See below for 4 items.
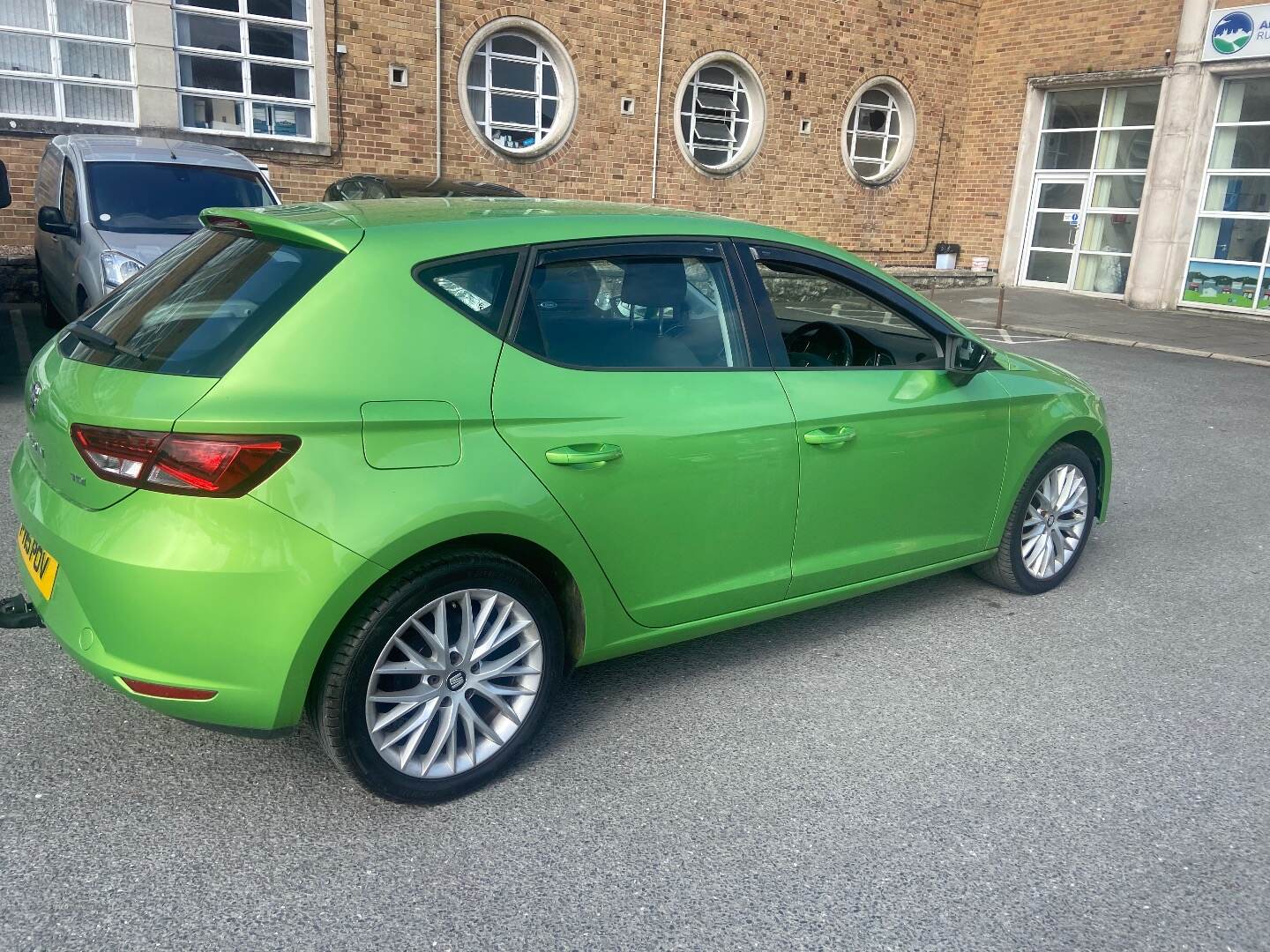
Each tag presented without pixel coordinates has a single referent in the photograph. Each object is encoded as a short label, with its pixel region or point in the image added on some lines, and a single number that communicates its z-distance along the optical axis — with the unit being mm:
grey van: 8164
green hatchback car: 2600
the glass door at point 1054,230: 19812
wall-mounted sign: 16219
